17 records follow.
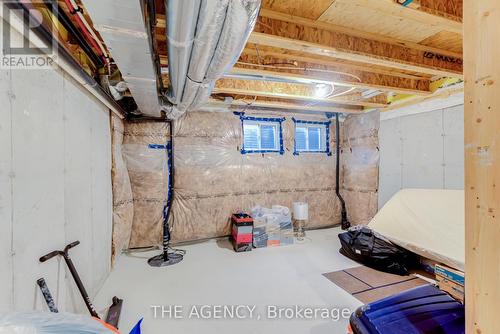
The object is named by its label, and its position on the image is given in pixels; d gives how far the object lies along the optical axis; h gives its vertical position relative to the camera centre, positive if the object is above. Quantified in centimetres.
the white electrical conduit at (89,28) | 128 +98
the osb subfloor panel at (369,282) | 235 -132
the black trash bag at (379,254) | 280 -112
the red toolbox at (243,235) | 352 -106
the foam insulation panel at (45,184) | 114 -10
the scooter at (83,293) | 152 -95
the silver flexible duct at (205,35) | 104 +73
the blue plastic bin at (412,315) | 115 -81
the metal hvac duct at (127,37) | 104 +74
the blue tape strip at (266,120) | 425 +92
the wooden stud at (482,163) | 80 +1
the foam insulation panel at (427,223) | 244 -72
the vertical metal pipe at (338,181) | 477 -32
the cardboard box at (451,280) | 202 -107
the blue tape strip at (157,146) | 368 +36
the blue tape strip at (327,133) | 482 +72
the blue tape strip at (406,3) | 140 +102
